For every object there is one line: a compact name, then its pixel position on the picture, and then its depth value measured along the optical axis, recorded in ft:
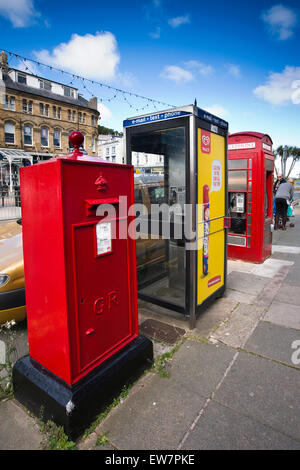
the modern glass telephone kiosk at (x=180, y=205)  10.16
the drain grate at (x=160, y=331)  10.33
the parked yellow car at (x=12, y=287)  10.14
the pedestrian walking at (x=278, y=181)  34.02
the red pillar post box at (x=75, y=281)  6.04
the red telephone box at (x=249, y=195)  18.66
